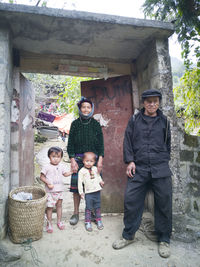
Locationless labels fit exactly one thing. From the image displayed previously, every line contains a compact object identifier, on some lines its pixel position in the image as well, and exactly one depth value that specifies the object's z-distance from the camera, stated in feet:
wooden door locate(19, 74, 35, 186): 11.54
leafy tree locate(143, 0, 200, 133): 11.25
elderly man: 8.24
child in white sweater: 9.71
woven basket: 8.32
